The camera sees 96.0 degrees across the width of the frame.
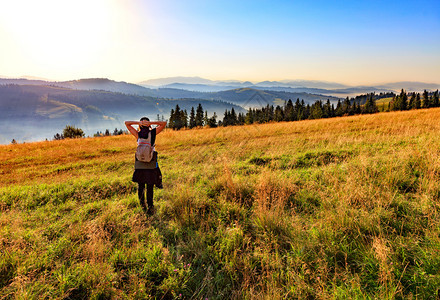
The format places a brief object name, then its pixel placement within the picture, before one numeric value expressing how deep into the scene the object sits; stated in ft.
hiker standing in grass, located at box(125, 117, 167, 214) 15.02
